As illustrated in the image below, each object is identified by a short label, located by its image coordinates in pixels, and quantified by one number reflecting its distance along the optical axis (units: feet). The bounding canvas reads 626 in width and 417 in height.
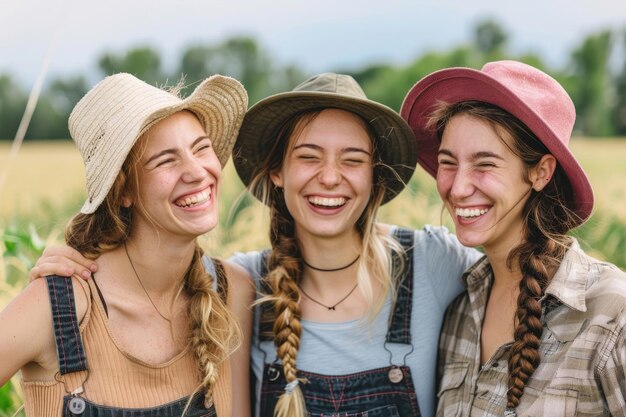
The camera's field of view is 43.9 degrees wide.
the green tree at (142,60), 156.87
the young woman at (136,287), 8.54
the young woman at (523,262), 8.27
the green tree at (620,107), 173.48
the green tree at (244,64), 183.83
